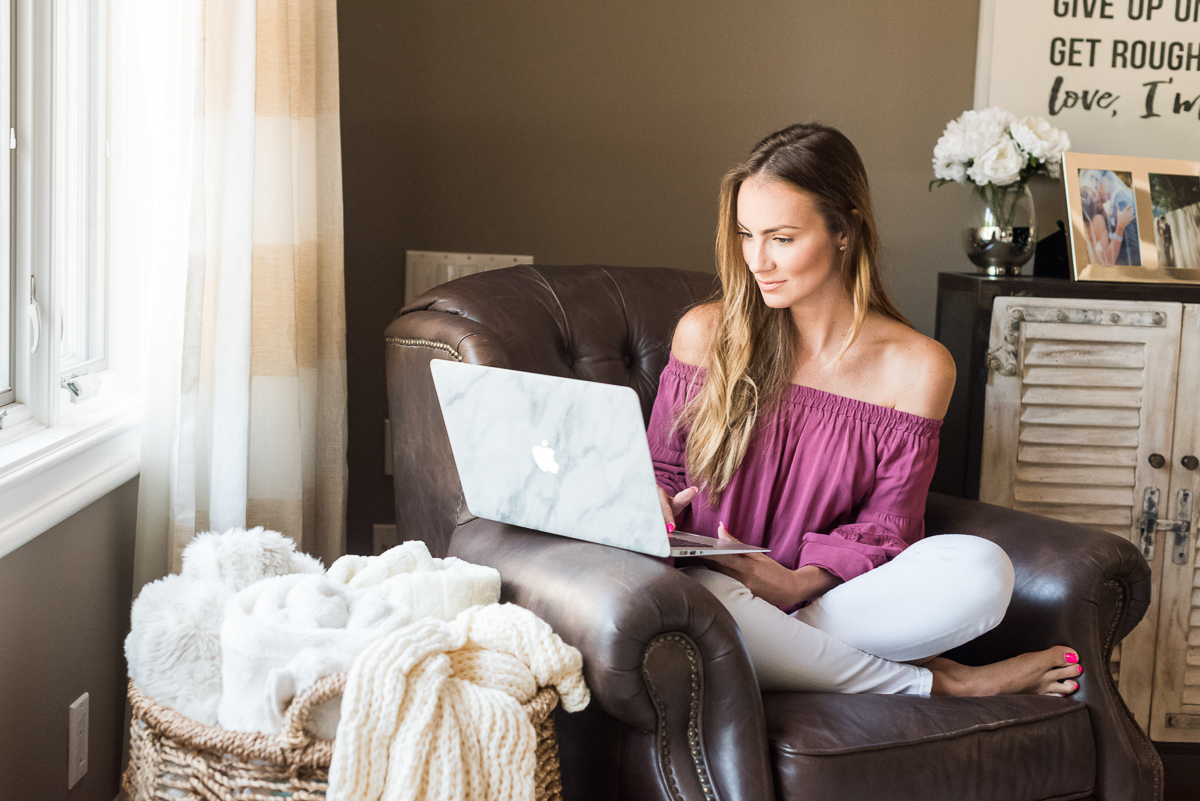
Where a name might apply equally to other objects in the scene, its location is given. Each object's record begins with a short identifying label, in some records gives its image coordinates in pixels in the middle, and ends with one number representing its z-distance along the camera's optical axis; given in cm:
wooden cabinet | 191
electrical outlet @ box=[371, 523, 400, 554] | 231
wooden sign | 224
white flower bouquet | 200
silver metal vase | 206
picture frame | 201
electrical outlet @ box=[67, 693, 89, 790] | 133
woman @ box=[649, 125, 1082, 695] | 132
